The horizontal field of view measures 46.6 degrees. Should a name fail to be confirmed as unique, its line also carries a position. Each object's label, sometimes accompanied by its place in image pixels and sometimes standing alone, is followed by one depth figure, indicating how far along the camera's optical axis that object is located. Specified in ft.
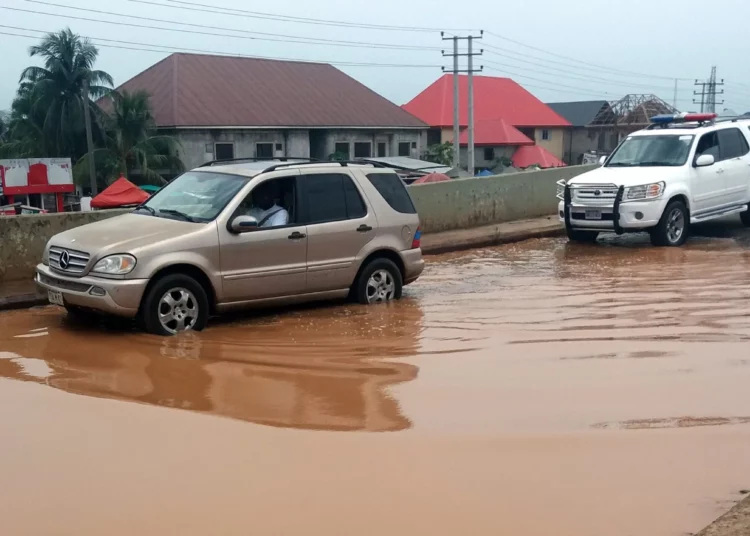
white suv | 46.16
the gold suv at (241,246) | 25.31
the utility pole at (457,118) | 166.81
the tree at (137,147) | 145.48
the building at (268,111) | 147.13
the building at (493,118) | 210.18
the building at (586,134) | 244.83
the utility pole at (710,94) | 308.13
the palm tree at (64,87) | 162.61
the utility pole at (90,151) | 148.66
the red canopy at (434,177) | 95.37
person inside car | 28.71
